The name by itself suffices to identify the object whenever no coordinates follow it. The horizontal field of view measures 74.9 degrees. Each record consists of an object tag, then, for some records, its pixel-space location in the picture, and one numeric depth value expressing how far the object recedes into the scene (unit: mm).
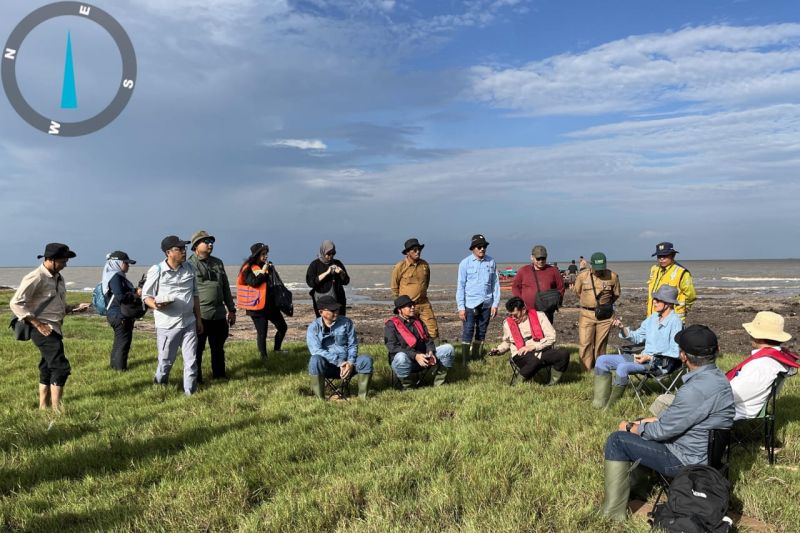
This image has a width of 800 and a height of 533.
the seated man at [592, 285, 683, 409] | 6730
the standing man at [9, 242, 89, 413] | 6504
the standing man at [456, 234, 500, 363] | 9656
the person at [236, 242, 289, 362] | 9414
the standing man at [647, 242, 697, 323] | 7984
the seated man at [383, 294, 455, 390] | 7957
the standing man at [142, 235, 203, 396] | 7418
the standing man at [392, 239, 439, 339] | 9273
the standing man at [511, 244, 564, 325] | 9180
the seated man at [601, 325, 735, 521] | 3883
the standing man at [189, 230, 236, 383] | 8320
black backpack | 3543
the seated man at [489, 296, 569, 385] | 8039
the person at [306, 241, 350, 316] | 9062
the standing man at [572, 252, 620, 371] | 8625
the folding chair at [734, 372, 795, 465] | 4857
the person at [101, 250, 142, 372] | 8844
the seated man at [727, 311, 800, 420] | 4824
